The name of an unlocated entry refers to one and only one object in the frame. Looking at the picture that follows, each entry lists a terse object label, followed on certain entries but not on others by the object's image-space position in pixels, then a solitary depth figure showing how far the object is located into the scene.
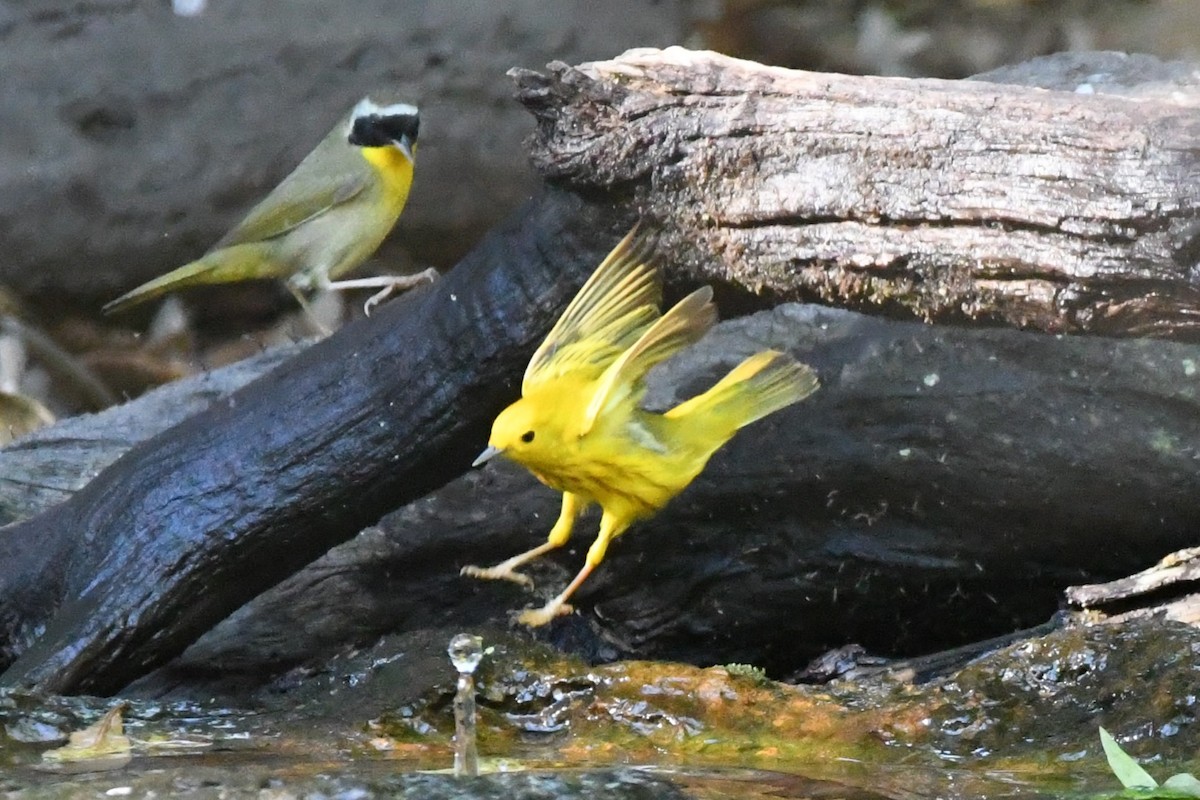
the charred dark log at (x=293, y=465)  6.19
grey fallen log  4.78
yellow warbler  5.72
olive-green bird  9.48
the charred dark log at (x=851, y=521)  6.72
